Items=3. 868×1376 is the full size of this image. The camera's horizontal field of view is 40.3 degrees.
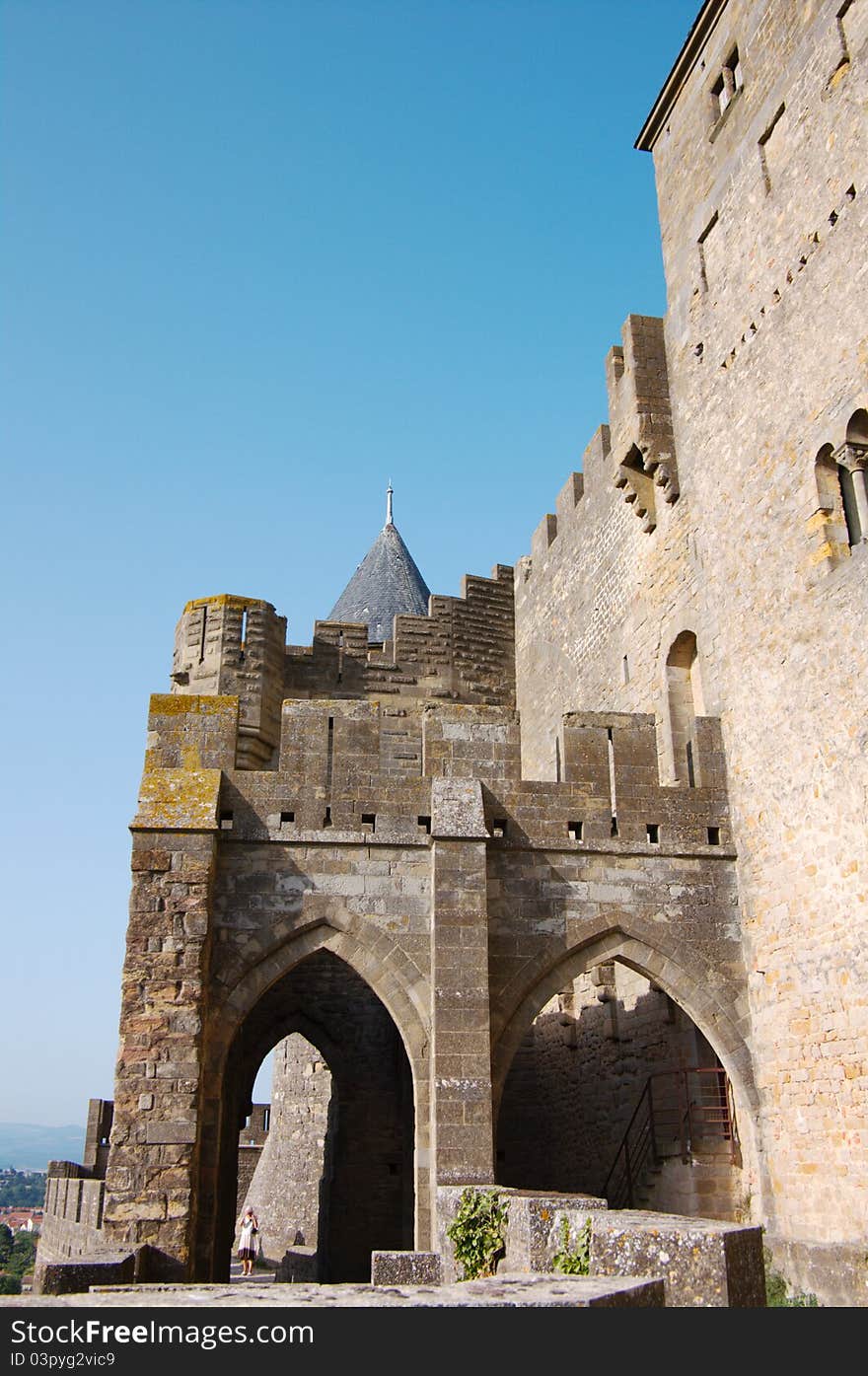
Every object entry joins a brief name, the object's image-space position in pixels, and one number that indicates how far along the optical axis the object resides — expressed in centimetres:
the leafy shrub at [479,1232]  661
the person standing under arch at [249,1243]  1529
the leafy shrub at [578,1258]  497
